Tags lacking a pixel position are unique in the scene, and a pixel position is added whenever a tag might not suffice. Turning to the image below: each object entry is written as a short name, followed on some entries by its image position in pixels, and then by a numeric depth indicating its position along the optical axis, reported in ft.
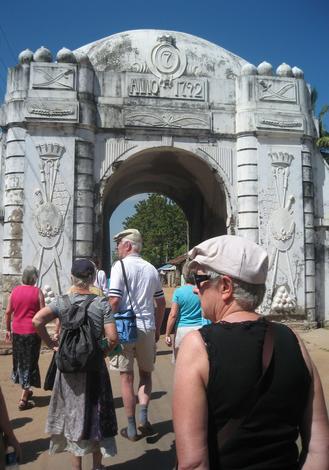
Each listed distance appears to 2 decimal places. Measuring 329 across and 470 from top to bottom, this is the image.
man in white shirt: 14.54
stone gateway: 31.58
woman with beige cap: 5.16
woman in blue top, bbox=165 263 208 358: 16.21
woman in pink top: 18.03
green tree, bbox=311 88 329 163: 67.60
